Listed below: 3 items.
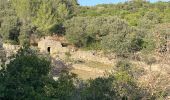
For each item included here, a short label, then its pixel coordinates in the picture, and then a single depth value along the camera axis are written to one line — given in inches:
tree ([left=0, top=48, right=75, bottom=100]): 363.7
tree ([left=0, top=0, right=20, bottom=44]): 1219.3
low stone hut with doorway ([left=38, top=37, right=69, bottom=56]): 1154.8
